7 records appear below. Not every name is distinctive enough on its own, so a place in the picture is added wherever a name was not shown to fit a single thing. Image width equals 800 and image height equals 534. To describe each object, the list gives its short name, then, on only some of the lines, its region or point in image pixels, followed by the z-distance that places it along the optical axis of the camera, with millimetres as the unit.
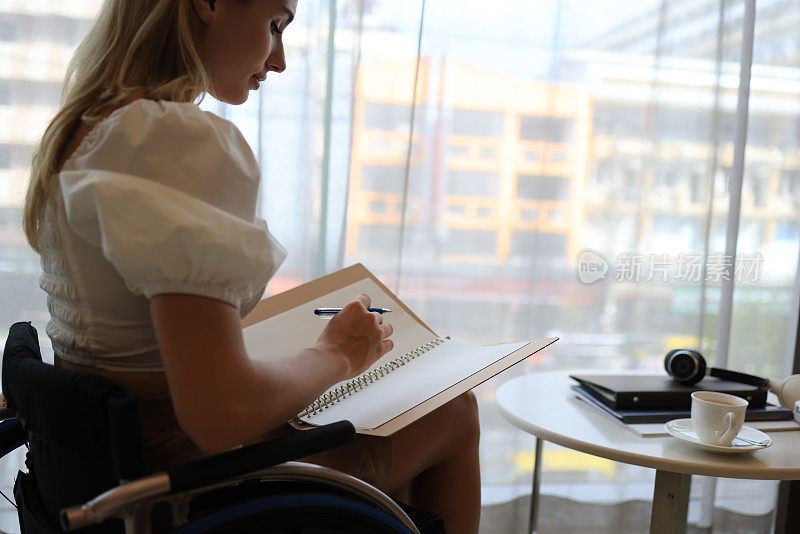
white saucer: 929
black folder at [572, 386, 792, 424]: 1077
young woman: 579
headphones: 1193
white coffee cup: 929
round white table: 903
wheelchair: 559
